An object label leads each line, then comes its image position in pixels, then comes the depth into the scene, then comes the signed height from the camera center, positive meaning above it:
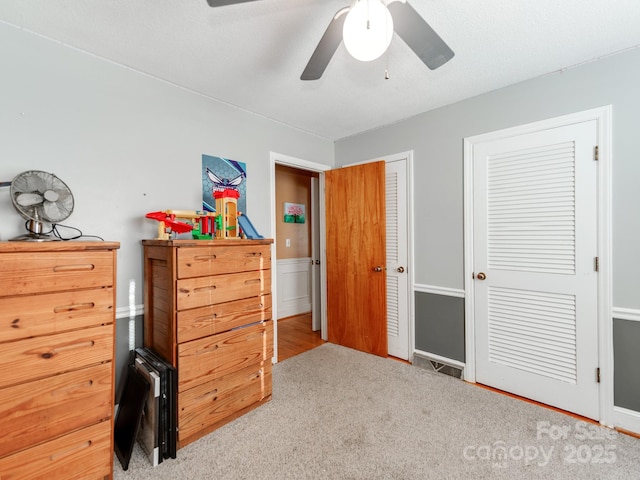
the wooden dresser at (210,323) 1.74 -0.56
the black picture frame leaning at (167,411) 1.63 -0.98
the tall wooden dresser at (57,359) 1.23 -0.54
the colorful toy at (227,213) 2.08 +0.19
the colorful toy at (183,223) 1.93 +0.11
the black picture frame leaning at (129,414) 1.62 -1.04
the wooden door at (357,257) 3.00 -0.21
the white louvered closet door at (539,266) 1.99 -0.23
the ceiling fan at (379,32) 1.06 +0.86
